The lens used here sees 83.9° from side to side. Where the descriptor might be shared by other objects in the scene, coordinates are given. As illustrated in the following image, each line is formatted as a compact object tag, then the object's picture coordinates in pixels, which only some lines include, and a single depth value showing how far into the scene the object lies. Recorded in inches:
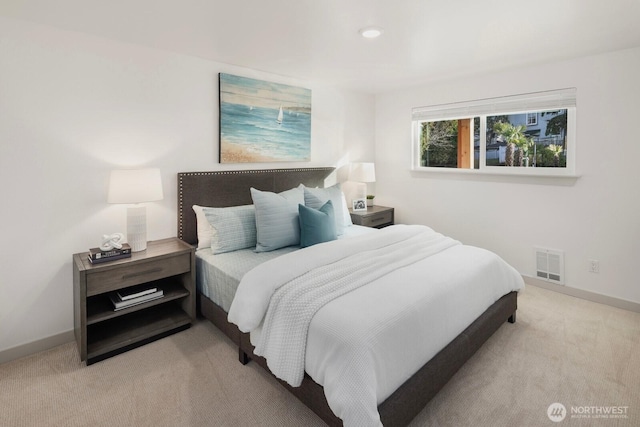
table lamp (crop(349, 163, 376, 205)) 171.8
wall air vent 135.7
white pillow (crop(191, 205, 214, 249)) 119.3
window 133.0
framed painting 131.3
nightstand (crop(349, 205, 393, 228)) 165.5
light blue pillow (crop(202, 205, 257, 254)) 113.4
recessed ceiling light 96.3
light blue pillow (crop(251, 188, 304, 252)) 113.4
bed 66.8
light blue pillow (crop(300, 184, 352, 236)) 131.6
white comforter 60.8
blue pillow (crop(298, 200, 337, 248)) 114.5
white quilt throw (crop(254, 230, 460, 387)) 69.7
